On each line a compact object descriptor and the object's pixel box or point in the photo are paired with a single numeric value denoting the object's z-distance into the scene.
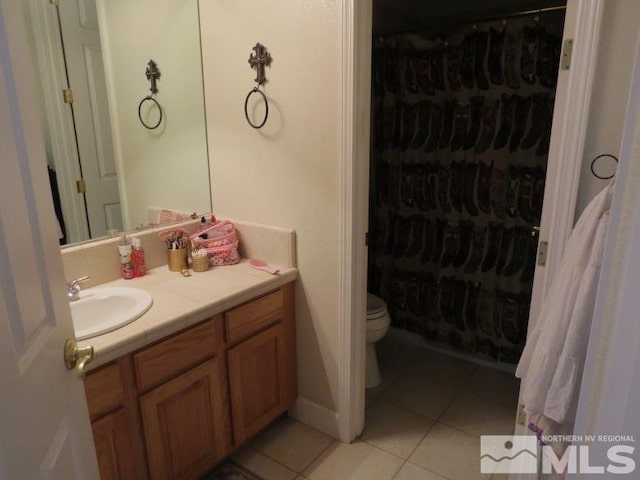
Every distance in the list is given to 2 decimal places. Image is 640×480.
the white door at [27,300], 0.67
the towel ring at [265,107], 1.88
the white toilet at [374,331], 2.36
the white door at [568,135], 1.23
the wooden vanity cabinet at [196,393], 1.38
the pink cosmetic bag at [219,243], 2.02
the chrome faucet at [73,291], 1.58
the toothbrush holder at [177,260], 1.96
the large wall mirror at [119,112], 1.66
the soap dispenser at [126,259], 1.82
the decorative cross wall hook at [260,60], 1.82
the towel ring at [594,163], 1.27
